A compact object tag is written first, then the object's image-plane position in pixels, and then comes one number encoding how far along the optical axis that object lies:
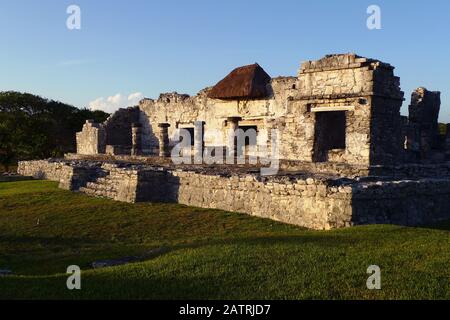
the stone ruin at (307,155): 9.64
